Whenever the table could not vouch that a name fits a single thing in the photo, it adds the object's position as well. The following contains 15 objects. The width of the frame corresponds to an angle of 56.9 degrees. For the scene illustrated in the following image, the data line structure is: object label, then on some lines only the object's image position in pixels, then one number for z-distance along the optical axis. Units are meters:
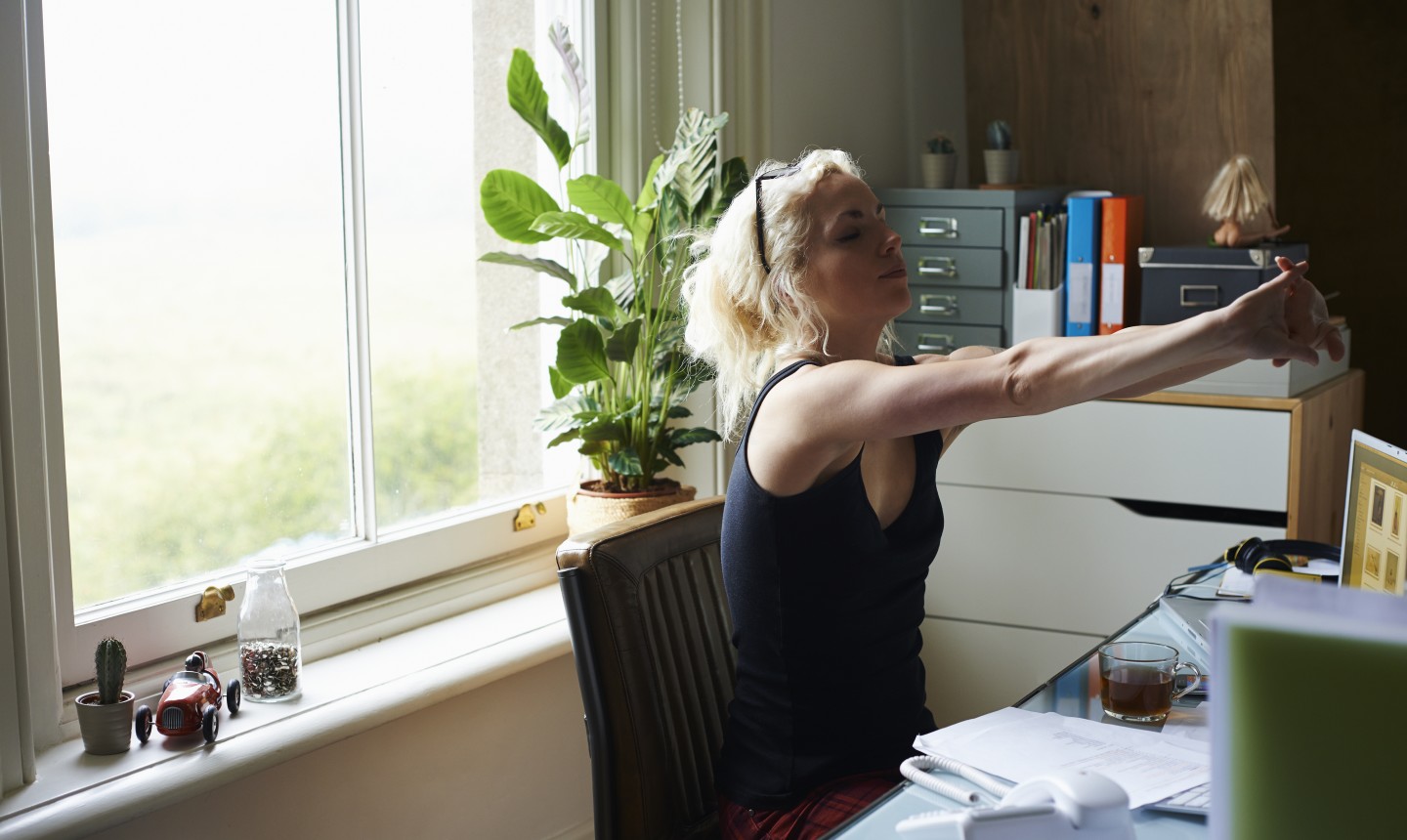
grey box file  2.52
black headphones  1.79
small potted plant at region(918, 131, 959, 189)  2.91
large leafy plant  2.14
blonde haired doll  2.58
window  1.75
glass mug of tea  1.28
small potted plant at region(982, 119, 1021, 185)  2.91
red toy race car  1.64
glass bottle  1.77
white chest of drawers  2.48
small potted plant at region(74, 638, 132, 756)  1.60
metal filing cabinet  2.74
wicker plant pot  2.22
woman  1.27
